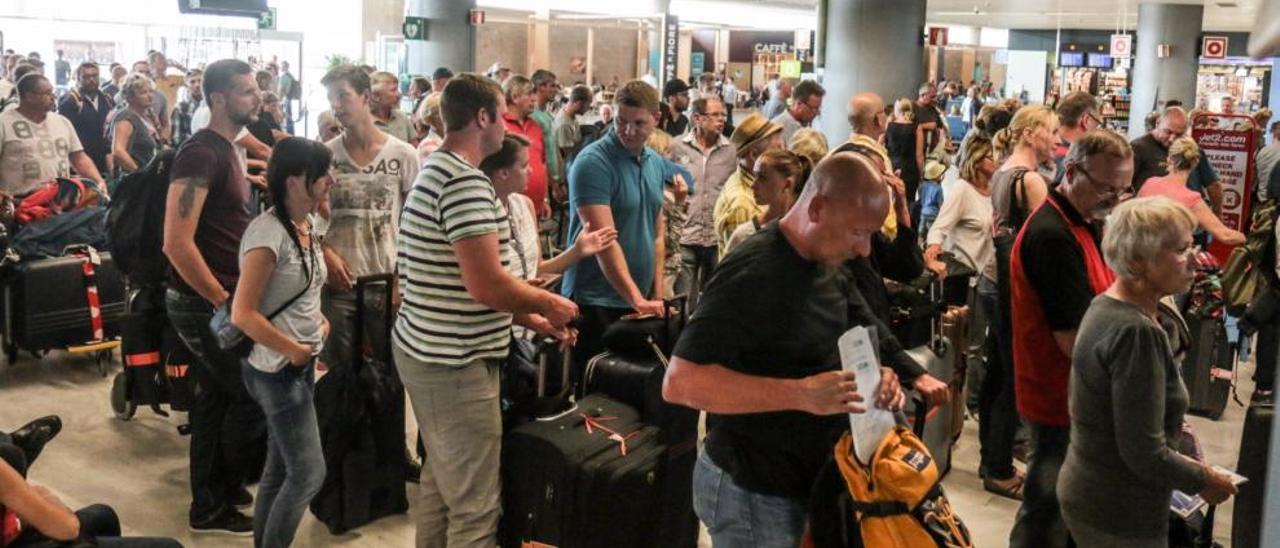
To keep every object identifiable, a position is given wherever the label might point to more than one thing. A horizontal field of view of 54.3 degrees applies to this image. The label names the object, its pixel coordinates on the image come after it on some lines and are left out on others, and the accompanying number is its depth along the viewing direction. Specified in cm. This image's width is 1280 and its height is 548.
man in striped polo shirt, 318
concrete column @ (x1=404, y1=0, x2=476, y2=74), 1742
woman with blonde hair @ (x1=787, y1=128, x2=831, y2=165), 472
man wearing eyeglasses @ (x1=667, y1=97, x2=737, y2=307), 670
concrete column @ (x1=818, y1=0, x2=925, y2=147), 1416
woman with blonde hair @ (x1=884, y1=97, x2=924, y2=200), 898
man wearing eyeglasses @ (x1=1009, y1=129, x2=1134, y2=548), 348
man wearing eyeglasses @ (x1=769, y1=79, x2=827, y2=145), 849
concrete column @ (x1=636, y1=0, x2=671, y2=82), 2739
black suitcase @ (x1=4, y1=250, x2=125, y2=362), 643
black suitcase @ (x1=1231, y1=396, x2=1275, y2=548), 359
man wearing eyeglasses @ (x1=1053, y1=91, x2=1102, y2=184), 648
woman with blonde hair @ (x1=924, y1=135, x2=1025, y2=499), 509
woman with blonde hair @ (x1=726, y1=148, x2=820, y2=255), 409
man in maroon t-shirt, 406
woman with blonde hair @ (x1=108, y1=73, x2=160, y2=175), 916
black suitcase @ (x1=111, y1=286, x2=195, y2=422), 533
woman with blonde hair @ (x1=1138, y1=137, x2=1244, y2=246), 669
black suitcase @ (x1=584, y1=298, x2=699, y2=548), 388
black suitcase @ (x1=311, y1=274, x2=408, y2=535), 444
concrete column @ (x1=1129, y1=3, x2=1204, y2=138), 2517
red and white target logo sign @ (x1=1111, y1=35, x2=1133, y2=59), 2404
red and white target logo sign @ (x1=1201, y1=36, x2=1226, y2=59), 2183
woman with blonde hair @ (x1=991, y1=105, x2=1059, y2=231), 485
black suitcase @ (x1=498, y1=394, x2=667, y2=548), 347
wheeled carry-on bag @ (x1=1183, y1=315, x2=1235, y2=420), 628
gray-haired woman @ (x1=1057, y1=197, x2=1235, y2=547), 278
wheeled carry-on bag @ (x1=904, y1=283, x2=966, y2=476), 483
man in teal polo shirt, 443
